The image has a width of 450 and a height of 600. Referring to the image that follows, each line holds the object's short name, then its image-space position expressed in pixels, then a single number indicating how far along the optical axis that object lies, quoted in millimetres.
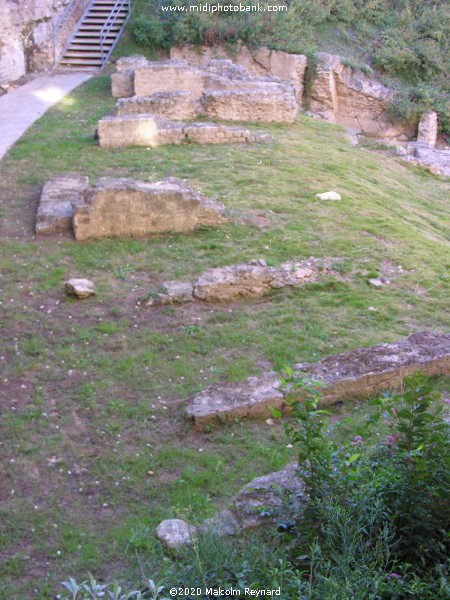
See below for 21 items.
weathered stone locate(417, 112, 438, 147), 21656
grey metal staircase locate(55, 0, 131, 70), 21078
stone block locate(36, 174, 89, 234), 10172
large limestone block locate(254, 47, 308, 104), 21734
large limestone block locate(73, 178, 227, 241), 9906
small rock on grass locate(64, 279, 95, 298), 8398
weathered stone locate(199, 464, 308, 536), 4340
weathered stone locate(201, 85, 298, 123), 16250
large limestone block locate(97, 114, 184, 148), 13922
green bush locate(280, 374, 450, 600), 3586
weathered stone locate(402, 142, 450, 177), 17672
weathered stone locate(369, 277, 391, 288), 9031
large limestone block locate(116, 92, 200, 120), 15648
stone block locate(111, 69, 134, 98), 17953
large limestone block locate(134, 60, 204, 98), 17516
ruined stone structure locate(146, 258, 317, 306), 8453
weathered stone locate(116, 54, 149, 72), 18641
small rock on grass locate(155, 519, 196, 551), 4508
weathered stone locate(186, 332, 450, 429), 6281
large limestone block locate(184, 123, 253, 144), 14578
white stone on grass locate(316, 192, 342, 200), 11875
